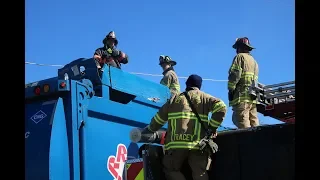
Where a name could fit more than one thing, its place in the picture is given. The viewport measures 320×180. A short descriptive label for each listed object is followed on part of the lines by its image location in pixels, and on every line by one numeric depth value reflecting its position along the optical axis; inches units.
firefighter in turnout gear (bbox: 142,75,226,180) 157.2
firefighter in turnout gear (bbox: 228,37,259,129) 217.9
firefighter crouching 214.8
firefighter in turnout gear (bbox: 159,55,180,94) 313.4
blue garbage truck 146.9
